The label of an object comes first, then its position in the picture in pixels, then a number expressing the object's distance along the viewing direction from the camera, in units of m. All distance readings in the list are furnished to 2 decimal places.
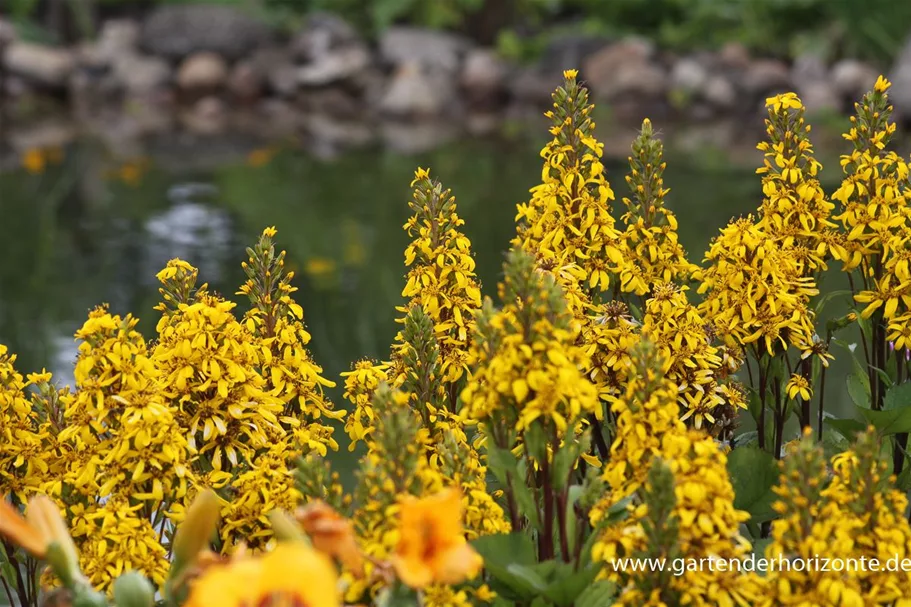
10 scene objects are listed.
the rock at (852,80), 12.18
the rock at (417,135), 11.40
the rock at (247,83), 14.23
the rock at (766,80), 12.62
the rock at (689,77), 13.02
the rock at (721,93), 12.86
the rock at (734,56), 13.27
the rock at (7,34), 14.45
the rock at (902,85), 11.19
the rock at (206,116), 12.93
